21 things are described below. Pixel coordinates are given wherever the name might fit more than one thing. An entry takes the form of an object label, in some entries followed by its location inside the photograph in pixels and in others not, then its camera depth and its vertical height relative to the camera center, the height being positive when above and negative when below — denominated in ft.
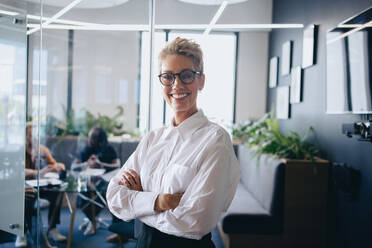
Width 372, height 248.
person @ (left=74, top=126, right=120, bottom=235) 8.55 -1.58
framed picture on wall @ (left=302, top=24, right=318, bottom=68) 9.95 +2.33
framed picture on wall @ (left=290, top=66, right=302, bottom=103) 11.27 +1.12
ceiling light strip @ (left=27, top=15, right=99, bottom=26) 5.88 +1.78
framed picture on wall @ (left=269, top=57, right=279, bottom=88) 14.43 +1.98
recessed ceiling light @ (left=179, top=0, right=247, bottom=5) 6.92 +2.60
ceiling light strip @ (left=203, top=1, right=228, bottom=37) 7.43 +2.34
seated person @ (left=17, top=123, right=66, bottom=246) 5.94 -1.80
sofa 8.64 -2.95
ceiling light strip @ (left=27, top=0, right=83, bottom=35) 6.05 +1.93
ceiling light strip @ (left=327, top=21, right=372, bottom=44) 6.56 +1.98
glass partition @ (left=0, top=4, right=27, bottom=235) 5.43 -0.26
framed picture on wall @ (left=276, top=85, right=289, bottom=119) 12.81 +0.49
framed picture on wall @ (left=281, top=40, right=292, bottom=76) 12.29 +2.35
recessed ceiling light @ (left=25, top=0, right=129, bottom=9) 5.94 +2.12
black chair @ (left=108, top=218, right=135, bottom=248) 5.43 -2.35
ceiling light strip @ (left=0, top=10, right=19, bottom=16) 5.37 +1.64
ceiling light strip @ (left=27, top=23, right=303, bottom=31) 6.17 +1.74
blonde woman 3.46 -0.78
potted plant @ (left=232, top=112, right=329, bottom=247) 8.63 -2.51
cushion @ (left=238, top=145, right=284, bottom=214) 8.94 -2.17
